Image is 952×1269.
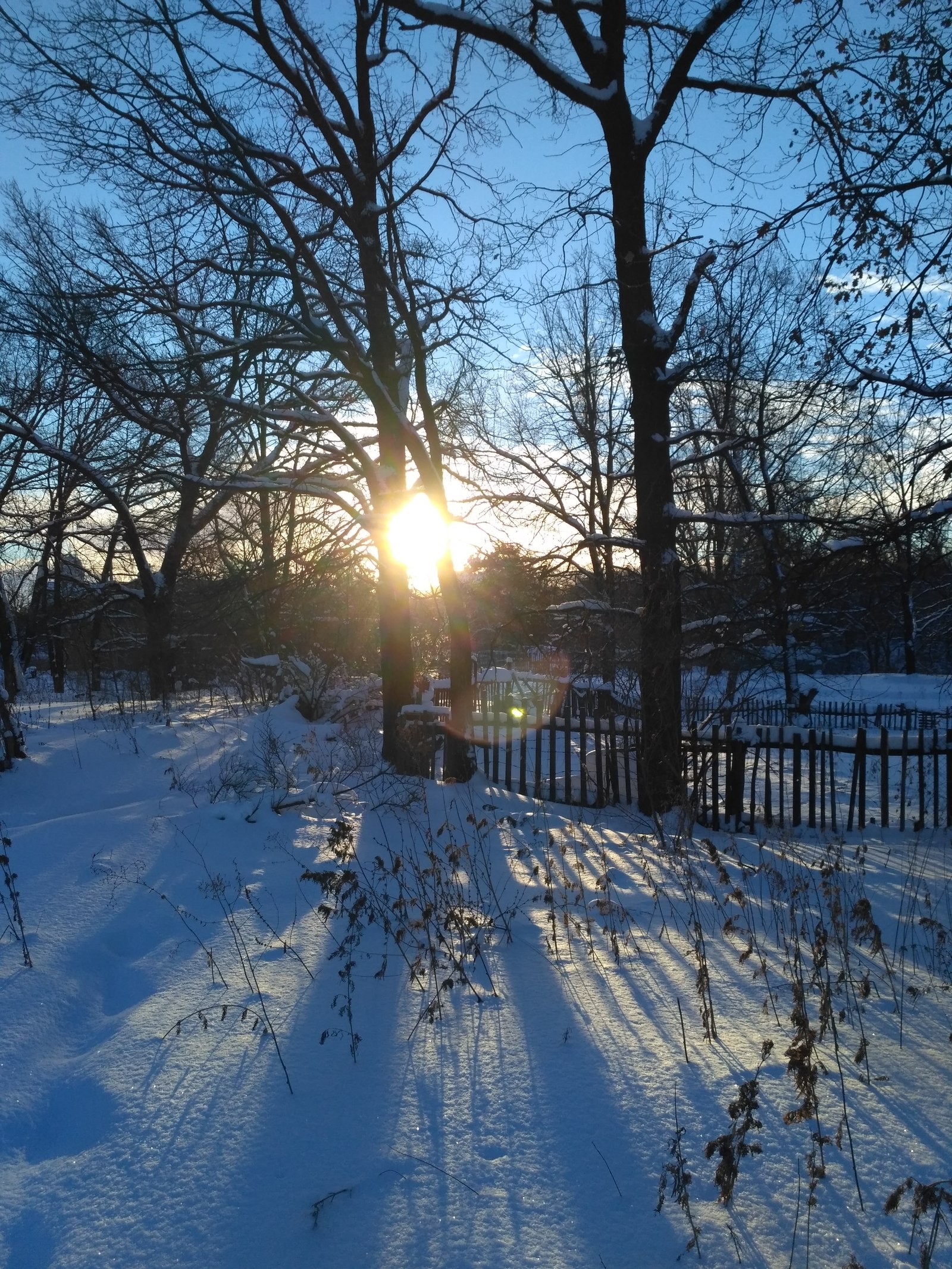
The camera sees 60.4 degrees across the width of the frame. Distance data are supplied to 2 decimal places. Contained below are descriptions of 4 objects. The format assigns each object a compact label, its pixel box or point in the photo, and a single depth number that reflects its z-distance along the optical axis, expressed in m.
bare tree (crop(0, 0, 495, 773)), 8.81
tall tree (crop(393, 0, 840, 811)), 7.60
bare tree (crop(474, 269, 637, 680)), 9.71
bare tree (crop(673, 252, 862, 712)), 6.24
